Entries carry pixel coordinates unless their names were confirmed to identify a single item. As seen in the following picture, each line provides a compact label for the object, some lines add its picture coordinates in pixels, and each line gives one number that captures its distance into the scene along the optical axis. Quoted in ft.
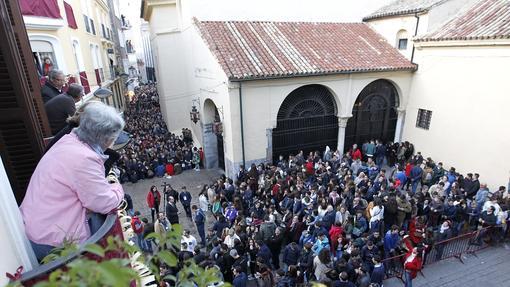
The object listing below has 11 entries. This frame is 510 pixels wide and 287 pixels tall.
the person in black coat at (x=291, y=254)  25.41
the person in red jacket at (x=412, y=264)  23.98
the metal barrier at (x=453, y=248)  27.20
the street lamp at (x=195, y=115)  55.72
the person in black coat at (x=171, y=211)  32.68
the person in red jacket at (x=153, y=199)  37.04
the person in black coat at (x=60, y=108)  12.14
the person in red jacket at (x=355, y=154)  47.39
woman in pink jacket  6.63
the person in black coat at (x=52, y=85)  12.89
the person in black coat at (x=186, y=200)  37.63
